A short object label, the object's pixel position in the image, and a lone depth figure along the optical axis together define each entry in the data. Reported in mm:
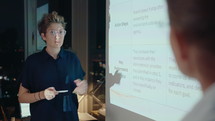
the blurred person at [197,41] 747
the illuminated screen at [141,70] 2182
